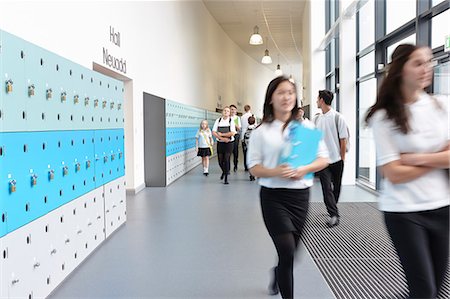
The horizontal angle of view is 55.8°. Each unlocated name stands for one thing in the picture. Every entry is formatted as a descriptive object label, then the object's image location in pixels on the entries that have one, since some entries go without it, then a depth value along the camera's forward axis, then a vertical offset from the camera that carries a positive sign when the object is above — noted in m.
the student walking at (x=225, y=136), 8.59 -0.19
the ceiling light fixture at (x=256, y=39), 11.71 +2.40
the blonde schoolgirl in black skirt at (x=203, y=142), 9.73 -0.35
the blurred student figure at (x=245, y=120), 10.09 +0.15
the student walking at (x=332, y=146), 4.62 -0.23
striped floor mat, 2.96 -1.14
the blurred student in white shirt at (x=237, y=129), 9.49 -0.06
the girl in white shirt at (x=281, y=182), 2.33 -0.31
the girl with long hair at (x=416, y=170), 1.68 -0.18
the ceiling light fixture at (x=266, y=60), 15.54 +2.43
